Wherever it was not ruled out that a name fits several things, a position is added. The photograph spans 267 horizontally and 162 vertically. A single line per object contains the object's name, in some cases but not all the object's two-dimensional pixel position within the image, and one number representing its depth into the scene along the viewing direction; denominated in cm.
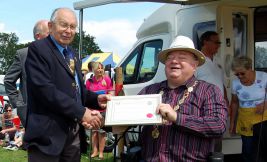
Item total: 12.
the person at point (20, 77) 441
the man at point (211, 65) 515
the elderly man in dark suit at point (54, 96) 301
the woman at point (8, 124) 1083
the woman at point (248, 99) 504
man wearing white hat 297
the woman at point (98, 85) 799
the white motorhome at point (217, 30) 555
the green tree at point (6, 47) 7888
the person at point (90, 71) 1030
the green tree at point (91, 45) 7328
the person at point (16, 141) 984
